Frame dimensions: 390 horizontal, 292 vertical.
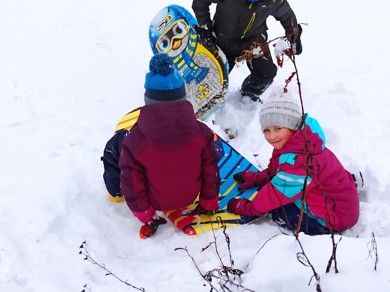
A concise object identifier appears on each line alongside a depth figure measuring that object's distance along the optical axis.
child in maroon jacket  2.80
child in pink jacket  2.97
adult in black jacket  4.07
